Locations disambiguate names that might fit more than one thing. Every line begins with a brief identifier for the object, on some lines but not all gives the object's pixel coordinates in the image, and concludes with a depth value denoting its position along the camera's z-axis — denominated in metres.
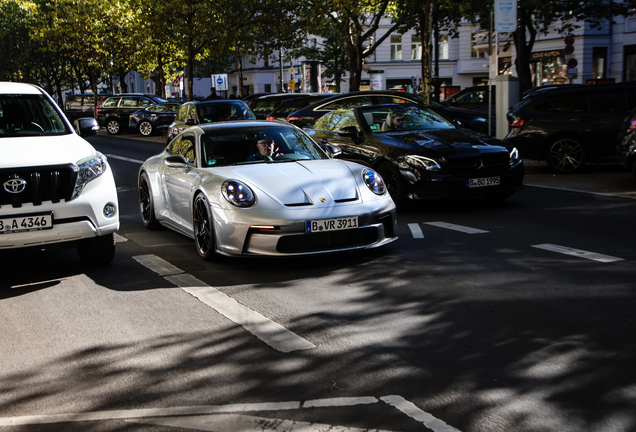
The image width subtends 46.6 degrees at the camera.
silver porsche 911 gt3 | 6.44
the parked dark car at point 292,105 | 20.11
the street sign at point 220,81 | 48.31
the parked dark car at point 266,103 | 24.62
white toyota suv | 6.05
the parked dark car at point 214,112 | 18.56
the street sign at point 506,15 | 15.78
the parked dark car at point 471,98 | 25.47
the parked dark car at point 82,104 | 40.38
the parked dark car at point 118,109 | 35.81
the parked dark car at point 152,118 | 32.41
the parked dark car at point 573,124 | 13.30
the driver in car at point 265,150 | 7.60
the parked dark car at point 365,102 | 14.95
